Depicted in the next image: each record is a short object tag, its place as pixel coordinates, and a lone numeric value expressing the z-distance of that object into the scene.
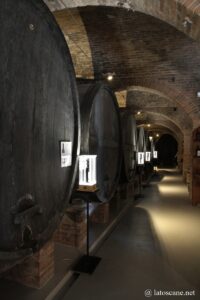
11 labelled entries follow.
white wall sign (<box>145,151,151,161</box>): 10.16
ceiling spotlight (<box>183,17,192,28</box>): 3.03
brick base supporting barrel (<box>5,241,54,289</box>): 2.63
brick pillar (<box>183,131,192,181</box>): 12.13
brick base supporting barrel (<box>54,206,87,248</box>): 3.57
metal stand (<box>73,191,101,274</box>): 3.19
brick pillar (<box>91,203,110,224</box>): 4.94
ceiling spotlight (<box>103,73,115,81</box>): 7.40
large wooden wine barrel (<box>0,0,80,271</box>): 1.16
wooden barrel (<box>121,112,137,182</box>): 5.23
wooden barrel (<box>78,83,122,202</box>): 2.98
